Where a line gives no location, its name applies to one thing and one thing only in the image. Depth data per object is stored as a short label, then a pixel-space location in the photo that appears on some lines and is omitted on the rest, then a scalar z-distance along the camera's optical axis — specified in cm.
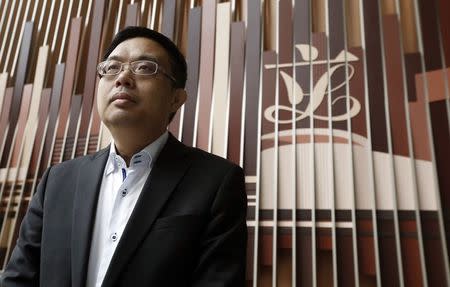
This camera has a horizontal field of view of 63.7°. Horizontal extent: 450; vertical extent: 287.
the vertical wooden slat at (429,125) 137
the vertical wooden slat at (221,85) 177
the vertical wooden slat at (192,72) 185
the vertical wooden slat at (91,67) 209
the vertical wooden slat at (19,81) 227
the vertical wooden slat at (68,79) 213
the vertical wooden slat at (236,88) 174
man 95
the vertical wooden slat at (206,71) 182
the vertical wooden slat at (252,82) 170
